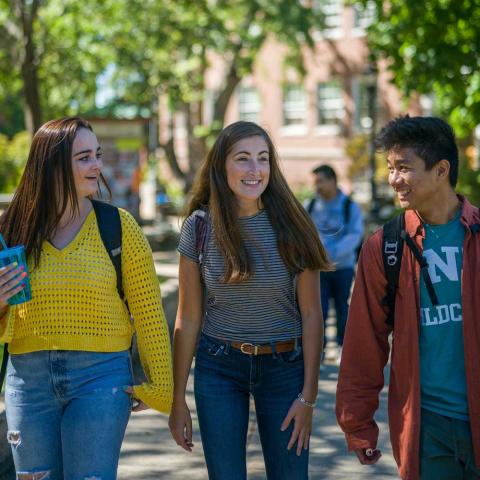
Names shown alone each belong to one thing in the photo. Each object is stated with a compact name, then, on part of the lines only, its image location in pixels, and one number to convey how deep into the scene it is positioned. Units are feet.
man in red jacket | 19.34
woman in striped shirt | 22.23
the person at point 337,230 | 54.11
